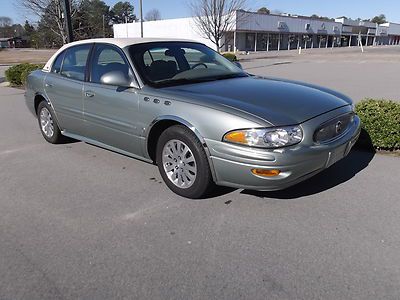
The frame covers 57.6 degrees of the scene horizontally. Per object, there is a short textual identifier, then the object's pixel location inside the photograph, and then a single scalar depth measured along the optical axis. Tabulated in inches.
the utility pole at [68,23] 449.6
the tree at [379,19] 5012.3
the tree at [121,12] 4178.2
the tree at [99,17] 1037.2
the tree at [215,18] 1202.0
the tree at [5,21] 5009.8
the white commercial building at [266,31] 1920.5
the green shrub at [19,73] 527.8
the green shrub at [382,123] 194.5
